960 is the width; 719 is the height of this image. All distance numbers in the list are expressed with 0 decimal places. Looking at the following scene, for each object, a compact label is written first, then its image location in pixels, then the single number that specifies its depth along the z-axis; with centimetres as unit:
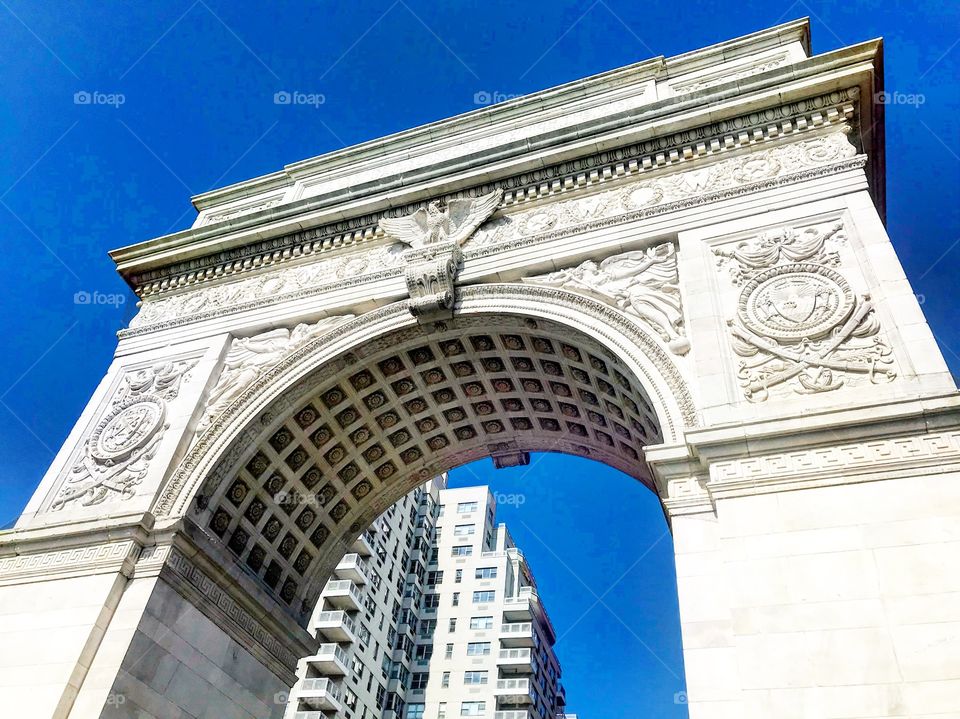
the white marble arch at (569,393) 860
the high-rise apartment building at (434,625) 4288
